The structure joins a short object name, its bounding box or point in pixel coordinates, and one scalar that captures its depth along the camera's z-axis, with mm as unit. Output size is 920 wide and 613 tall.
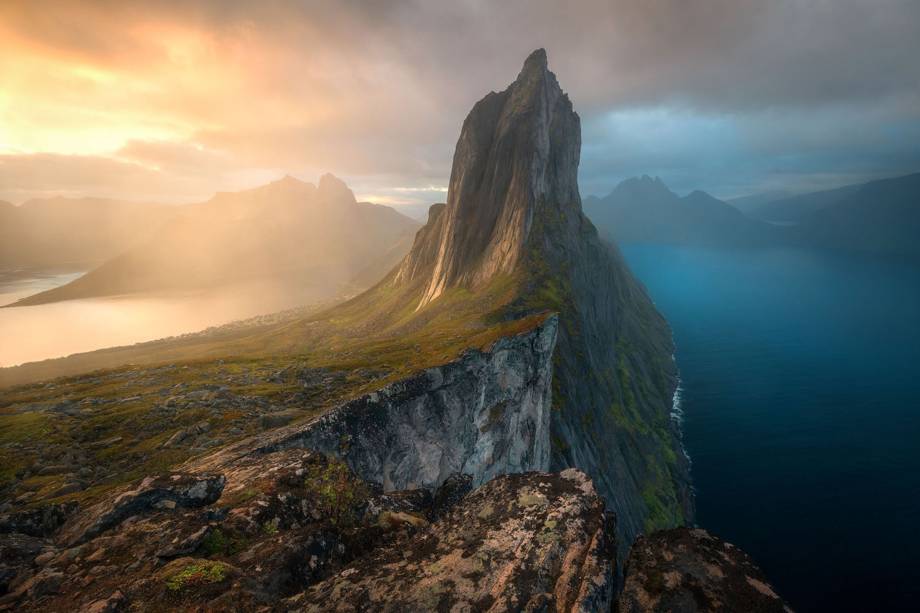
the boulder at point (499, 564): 8359
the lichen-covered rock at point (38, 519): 12367
